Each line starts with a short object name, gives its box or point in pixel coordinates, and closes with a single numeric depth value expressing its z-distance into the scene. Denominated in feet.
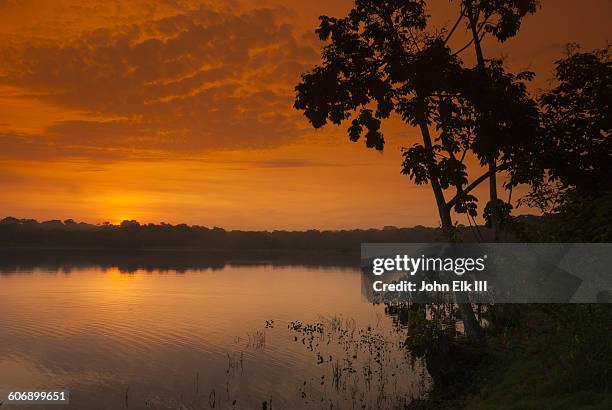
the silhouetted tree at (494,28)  74.64
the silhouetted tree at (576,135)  66.69
